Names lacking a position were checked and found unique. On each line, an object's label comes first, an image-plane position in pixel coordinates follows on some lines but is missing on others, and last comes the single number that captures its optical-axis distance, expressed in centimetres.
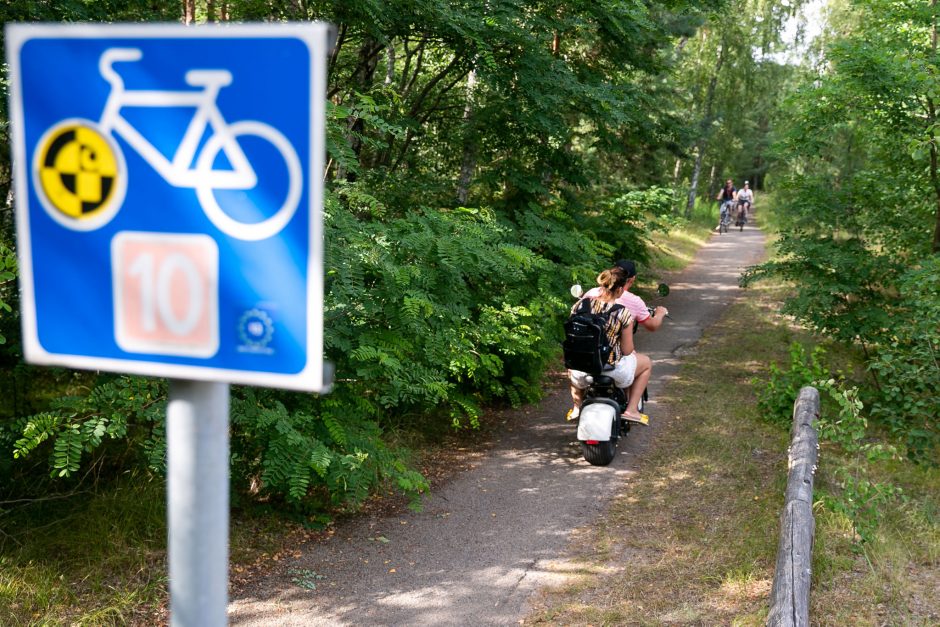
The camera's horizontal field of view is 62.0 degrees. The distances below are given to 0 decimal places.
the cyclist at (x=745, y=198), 2803
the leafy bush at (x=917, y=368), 728
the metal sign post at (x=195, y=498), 127
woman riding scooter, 695
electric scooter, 687
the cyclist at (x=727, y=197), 2826
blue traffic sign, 120
